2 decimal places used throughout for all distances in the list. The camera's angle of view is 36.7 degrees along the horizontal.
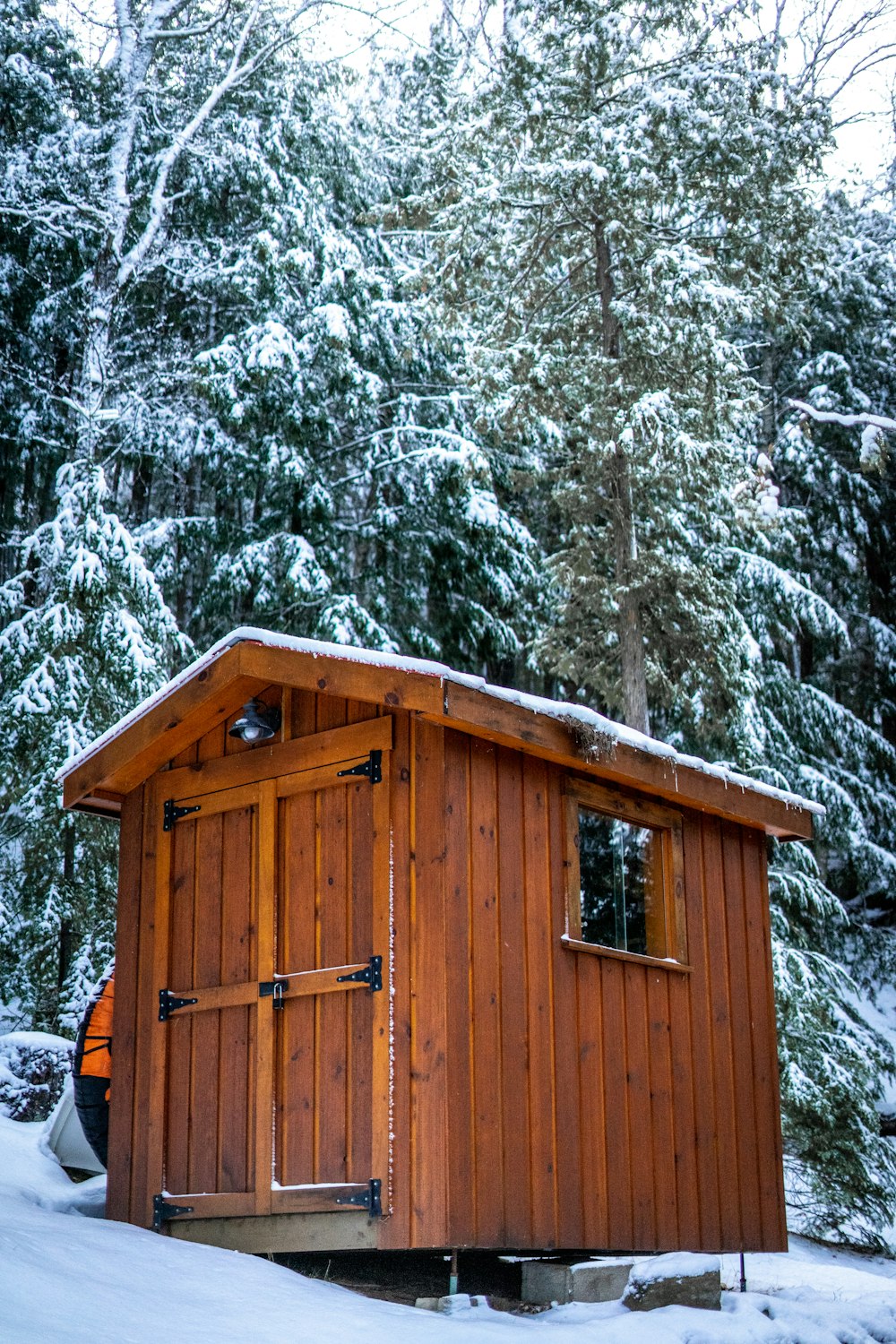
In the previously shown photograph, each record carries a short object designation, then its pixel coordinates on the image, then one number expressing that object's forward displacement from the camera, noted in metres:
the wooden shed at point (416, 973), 5.62
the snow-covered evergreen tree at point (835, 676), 12.22
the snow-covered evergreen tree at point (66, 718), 12.12
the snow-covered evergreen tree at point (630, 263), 12.31
